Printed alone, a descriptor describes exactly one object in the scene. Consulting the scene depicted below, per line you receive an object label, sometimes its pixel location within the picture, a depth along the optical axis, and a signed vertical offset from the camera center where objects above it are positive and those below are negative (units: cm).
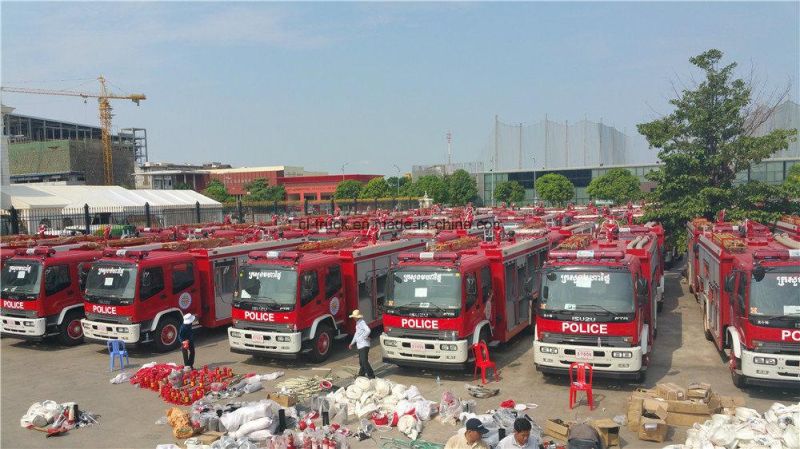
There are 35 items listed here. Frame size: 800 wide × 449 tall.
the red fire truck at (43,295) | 1551 -239
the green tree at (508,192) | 7169 -4
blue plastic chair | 1376 -346
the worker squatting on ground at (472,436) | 675 -277
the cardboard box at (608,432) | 871 -357
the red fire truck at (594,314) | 1073 -228
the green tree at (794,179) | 2158 +25
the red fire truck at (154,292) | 1442 -230
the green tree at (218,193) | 8094 +86
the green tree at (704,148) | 2155 +137
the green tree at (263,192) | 8162 +90
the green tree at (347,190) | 7831 +79
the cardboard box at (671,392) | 959 -332
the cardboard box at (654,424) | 879 -350
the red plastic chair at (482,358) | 1182 -332
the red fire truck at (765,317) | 983 -223
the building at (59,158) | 10356 +817
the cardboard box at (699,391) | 941 -325
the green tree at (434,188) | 7206 +73
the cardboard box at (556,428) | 883 -357
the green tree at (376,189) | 7538 +76
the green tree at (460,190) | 7204 +36
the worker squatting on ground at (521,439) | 649 -276
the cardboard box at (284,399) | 1062 -361
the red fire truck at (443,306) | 1190 -233
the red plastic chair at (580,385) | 1029 -338
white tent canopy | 4475 +47
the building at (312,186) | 9532 +179
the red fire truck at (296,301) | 1320 -239
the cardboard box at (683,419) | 926 -363
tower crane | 10825 +1601
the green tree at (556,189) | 6781 +12
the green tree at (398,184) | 8140 +156
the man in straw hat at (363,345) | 1197 -301
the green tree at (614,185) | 5938 +37
